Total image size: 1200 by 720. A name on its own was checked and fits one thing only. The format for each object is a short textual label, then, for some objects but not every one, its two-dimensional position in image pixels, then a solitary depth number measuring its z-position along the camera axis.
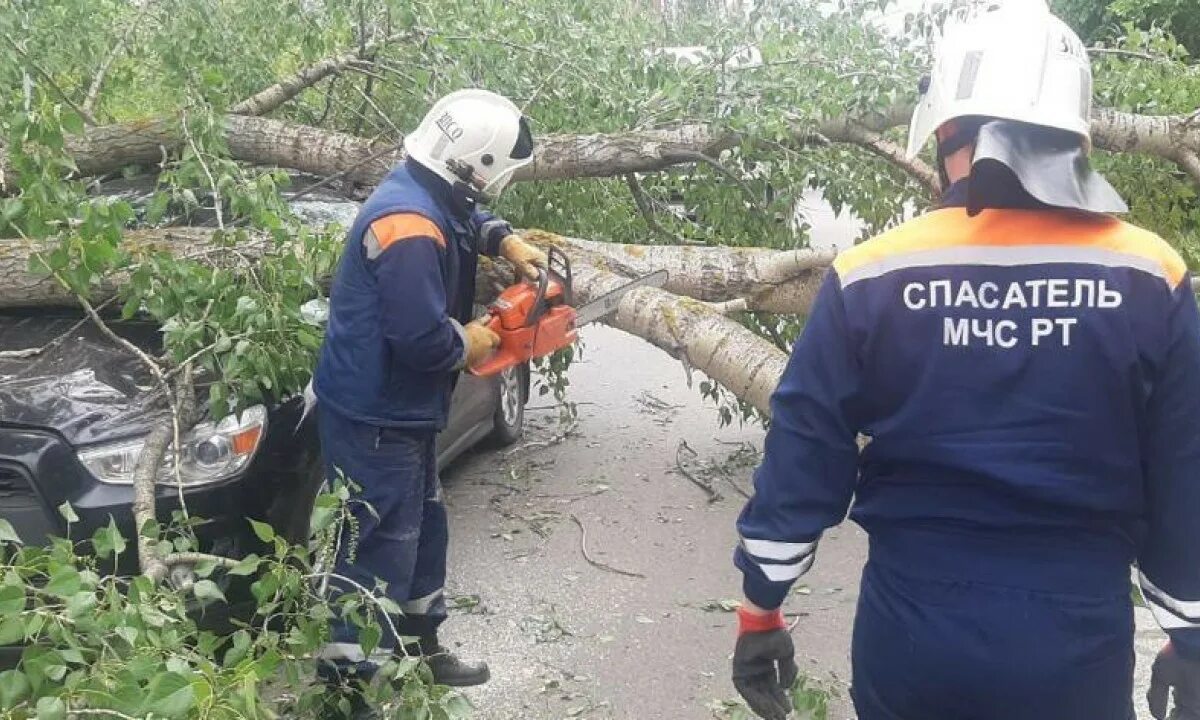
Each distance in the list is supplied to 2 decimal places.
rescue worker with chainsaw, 2.86
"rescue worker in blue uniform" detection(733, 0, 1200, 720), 1.60
